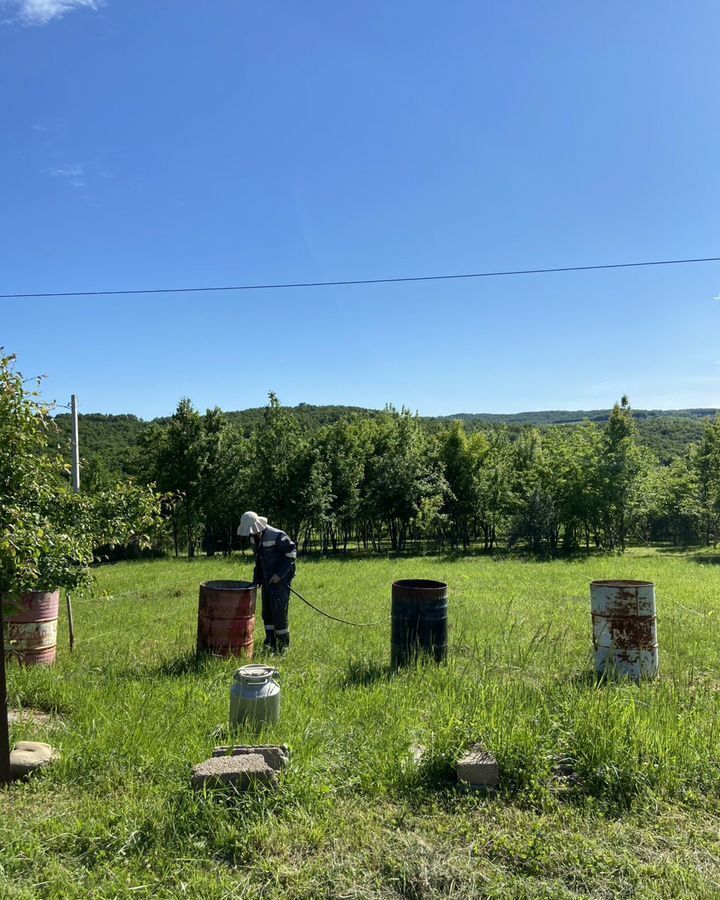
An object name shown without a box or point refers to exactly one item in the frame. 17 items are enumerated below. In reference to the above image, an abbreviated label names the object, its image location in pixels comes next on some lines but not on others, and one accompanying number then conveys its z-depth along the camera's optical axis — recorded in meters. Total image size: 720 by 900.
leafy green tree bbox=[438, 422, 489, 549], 38.53
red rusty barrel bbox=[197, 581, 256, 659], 6.75
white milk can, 4.30
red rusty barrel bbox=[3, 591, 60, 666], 6.76
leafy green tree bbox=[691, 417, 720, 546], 38.72
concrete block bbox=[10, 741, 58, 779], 3.75
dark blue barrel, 6.27
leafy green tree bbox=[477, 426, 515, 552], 35.59
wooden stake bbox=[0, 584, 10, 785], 3.64
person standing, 7.30
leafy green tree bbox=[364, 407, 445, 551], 35.25
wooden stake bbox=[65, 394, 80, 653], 8.12
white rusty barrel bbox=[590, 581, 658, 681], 5.85
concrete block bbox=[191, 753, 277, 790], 3.37
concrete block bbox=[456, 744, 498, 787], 3.55
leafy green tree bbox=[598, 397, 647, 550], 31.42
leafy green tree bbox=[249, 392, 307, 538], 33.12
